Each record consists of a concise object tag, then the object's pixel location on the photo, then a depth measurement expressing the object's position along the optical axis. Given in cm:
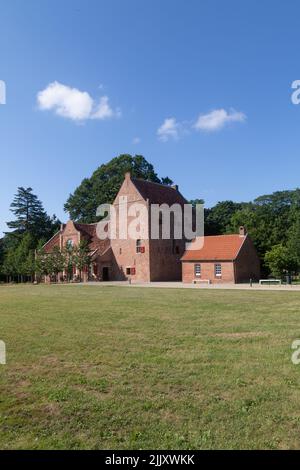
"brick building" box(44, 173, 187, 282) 4972
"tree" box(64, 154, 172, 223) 6931
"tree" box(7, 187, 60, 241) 7781
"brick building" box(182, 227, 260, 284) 4119
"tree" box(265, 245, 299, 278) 3856
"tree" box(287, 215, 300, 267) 3969
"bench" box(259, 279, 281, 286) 3492
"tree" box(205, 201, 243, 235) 6744
